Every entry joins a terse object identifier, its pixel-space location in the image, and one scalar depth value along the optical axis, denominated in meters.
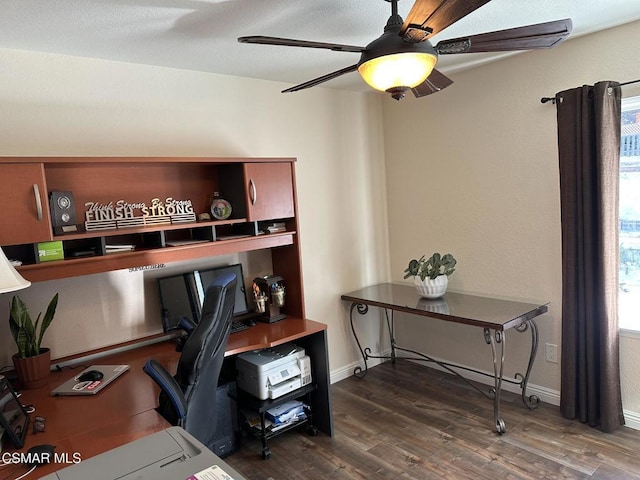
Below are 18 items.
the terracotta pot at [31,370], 2.13
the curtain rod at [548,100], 2.79
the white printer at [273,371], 2.65
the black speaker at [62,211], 2.20
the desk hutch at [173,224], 2.02
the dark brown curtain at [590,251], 2.51
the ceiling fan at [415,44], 1.41
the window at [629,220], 2.67
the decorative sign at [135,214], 2.35
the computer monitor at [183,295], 2.72
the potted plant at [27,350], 2.14
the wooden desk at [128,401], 1.61
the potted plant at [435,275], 3.21
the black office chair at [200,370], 1.69
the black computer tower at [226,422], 2.63
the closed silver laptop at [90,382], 2.02
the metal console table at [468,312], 2.73
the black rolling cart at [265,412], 2.63
